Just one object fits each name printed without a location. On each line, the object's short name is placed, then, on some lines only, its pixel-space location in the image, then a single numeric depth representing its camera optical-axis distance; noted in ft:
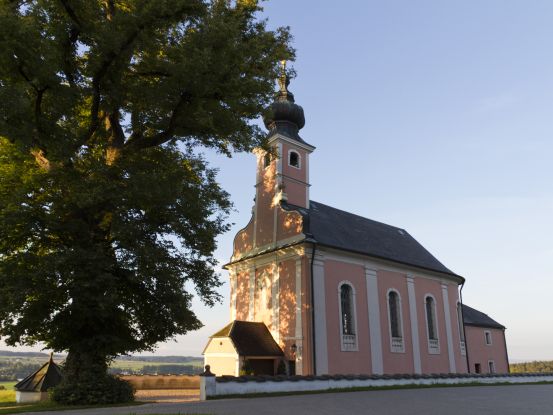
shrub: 42.68
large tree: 42.88
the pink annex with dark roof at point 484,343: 107.45
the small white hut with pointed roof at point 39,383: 60.54
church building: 71.72
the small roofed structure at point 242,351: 68.39
